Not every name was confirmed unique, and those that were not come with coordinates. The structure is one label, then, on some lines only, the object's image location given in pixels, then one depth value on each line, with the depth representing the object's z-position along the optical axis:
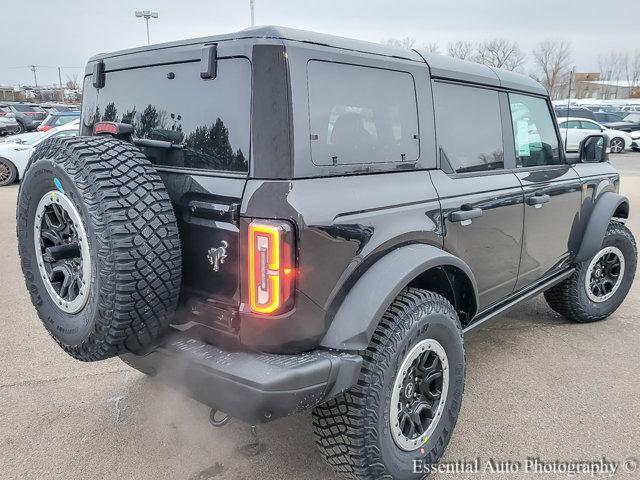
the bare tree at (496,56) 57.36
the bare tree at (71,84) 98.06
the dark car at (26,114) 27.62
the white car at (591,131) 17.59
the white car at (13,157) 11.71
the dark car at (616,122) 22.41
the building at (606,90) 65.62
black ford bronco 1.98
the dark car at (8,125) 24.89
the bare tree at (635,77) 77.56
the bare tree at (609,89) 69.25
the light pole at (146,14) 24.58
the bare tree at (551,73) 50.61
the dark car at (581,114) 21.73
